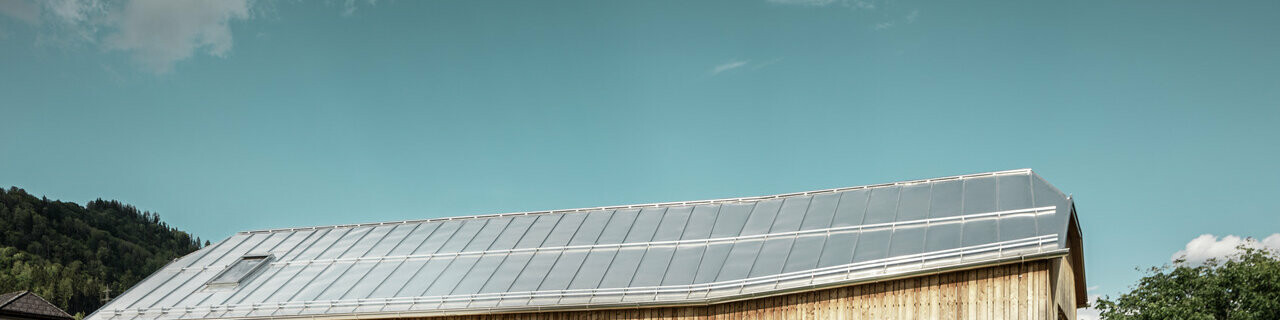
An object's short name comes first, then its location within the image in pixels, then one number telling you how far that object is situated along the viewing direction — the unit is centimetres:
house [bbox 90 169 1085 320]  1719
